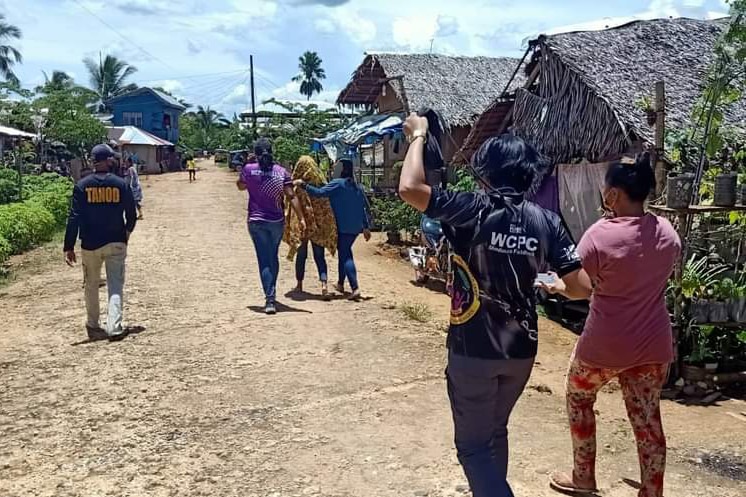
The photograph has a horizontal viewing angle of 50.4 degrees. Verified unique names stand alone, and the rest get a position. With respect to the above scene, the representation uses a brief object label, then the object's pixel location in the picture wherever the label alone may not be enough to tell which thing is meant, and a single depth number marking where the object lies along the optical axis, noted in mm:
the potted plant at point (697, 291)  6406
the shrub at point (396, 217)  14914
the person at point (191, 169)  37156
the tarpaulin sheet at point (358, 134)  17969
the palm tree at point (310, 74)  85688
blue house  53188
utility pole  38688
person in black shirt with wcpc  2879
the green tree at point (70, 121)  29203
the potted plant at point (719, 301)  6406
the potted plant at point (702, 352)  6422
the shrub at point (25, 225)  12641
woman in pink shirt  3473
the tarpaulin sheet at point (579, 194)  9789
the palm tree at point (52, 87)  30216
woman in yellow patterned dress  8688
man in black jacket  6867
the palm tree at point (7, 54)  37344
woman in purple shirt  7824
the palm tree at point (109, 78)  59500
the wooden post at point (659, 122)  6637
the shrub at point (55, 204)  16616
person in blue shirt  8500
